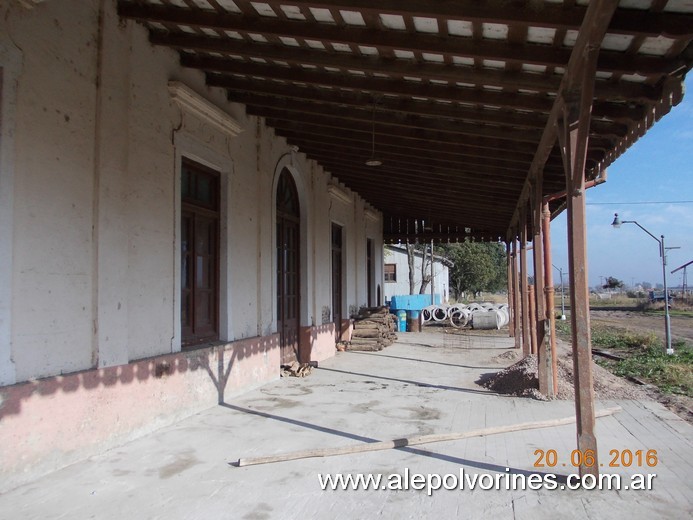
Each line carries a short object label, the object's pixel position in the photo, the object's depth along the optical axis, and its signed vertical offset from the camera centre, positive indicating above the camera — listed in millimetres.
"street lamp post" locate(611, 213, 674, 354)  13086 +811
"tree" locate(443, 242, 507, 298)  50719 +2130
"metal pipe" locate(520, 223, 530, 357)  9941 -78
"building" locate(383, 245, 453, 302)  34938 +1277
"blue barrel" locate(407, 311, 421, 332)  18828 -1159
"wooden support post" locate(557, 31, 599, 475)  3984 +100
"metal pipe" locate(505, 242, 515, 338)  14930 -48
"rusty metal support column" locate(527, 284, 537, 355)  8861 -625
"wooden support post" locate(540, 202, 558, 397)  6871 -108
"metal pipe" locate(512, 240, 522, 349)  13398 -279
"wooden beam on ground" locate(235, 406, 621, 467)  4360 -1407
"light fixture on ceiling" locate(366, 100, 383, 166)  7906 +1913
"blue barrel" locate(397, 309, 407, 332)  18766 -1113
